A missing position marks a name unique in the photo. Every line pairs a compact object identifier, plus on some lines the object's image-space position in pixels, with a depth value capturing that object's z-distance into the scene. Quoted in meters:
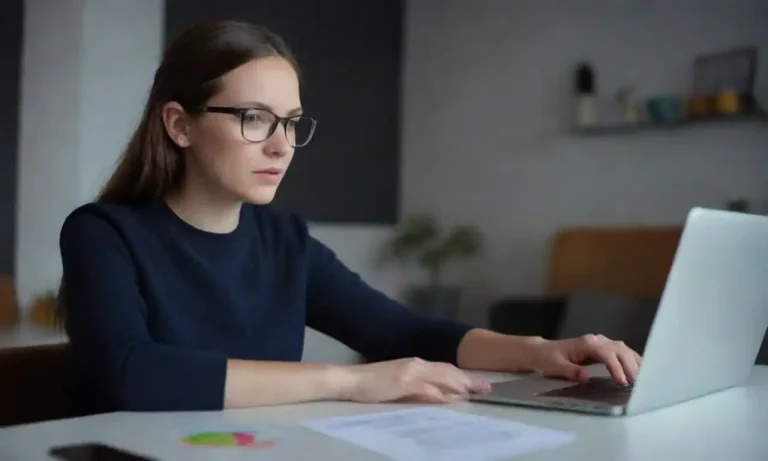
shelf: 4.06
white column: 3.83
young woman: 1.54
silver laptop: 1.45
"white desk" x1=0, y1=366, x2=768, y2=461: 1.31
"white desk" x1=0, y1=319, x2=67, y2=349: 3.08
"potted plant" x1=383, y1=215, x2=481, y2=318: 4.98
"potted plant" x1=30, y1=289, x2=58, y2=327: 3.63
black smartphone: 1.27
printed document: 1.32
